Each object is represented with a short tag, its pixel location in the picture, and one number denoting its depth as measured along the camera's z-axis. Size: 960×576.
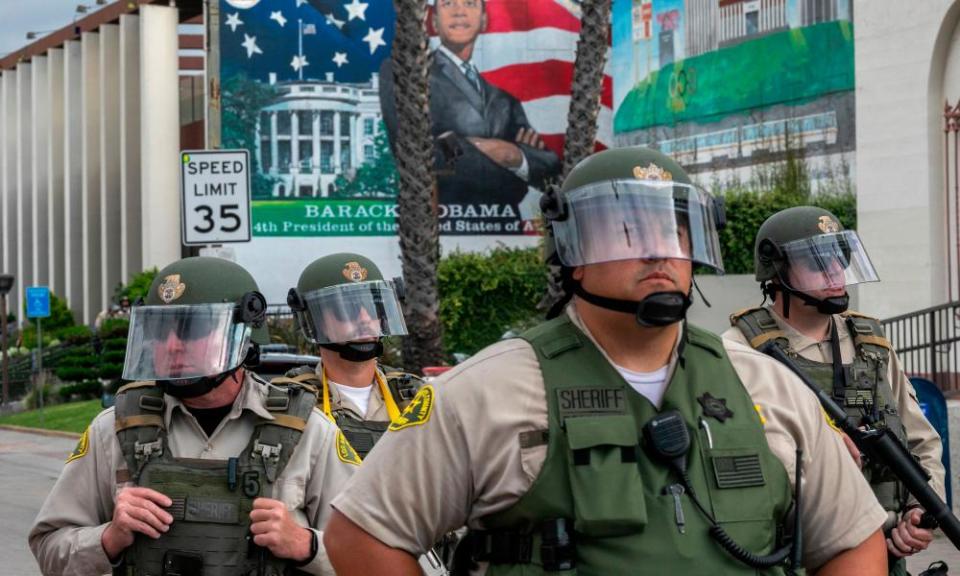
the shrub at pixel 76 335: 43.88
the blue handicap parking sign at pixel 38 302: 35.00
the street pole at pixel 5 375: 35.63
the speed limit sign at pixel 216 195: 13.06
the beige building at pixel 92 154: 54.81
